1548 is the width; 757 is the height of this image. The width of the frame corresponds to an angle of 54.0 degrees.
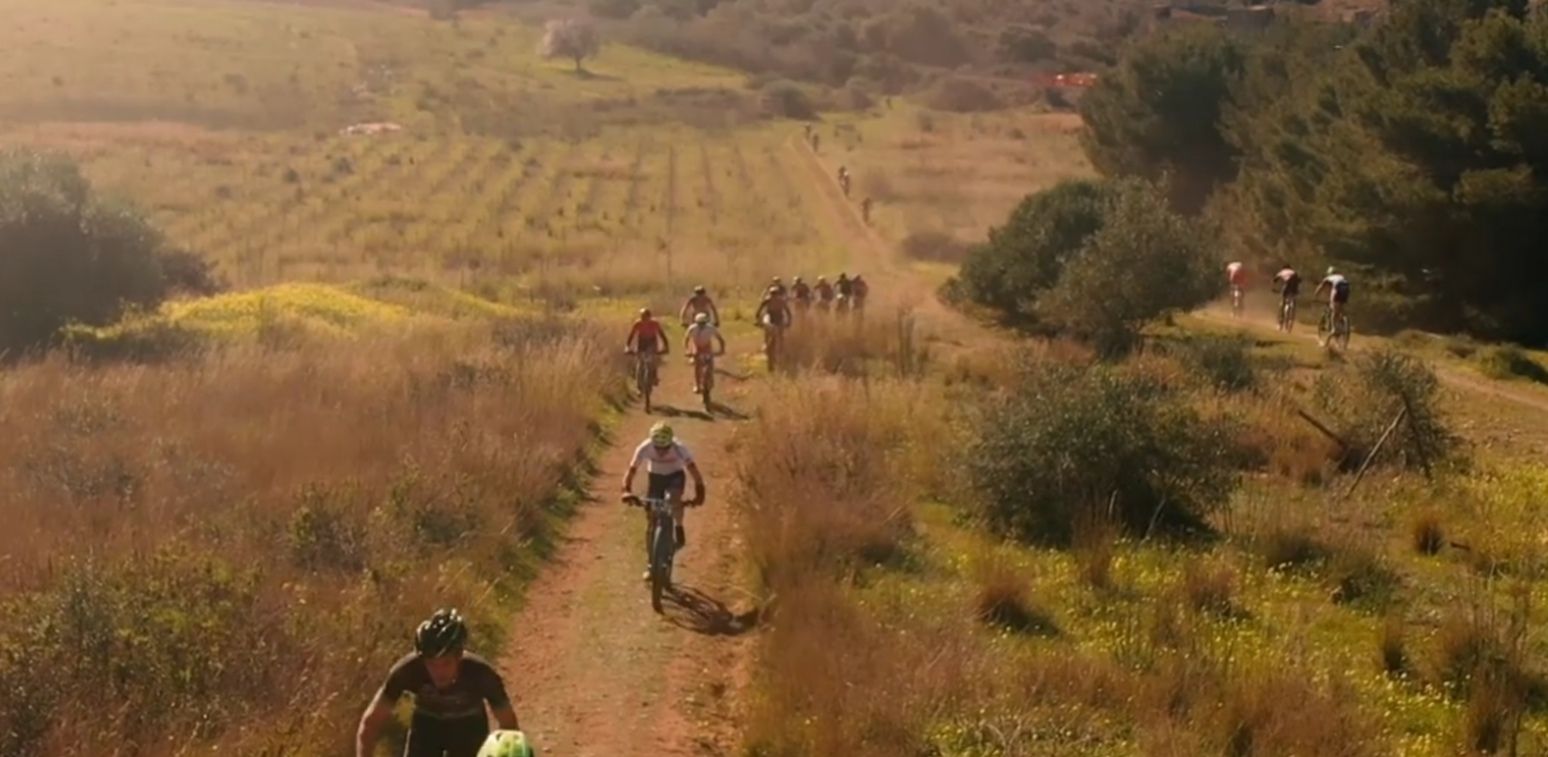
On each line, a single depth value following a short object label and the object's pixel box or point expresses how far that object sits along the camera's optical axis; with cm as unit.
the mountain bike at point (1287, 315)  3203
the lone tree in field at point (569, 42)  12288
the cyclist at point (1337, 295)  2816
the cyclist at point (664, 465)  1384
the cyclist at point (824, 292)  3266
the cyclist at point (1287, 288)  3150
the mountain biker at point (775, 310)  2639
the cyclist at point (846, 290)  3238
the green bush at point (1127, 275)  2862
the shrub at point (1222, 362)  2334
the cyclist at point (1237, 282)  3778
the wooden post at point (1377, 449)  1719
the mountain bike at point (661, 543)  1341
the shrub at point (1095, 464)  1555
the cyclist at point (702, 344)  2330
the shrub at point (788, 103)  10419
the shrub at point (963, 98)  10969
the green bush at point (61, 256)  2834
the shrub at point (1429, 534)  1509
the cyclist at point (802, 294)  3136
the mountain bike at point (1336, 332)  2862
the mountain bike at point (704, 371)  2347
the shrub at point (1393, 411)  1864
